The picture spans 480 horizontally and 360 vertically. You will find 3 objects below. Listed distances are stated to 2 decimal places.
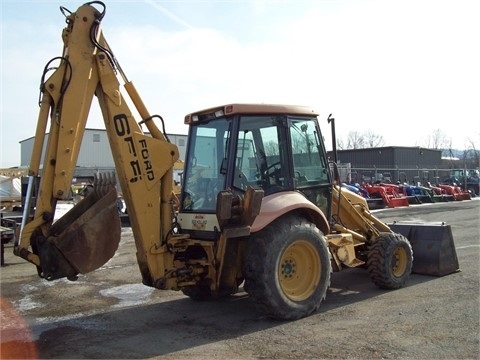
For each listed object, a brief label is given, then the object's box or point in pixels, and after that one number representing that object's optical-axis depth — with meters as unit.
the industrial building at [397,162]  32.25
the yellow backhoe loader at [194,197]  5.38
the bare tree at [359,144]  74.82
